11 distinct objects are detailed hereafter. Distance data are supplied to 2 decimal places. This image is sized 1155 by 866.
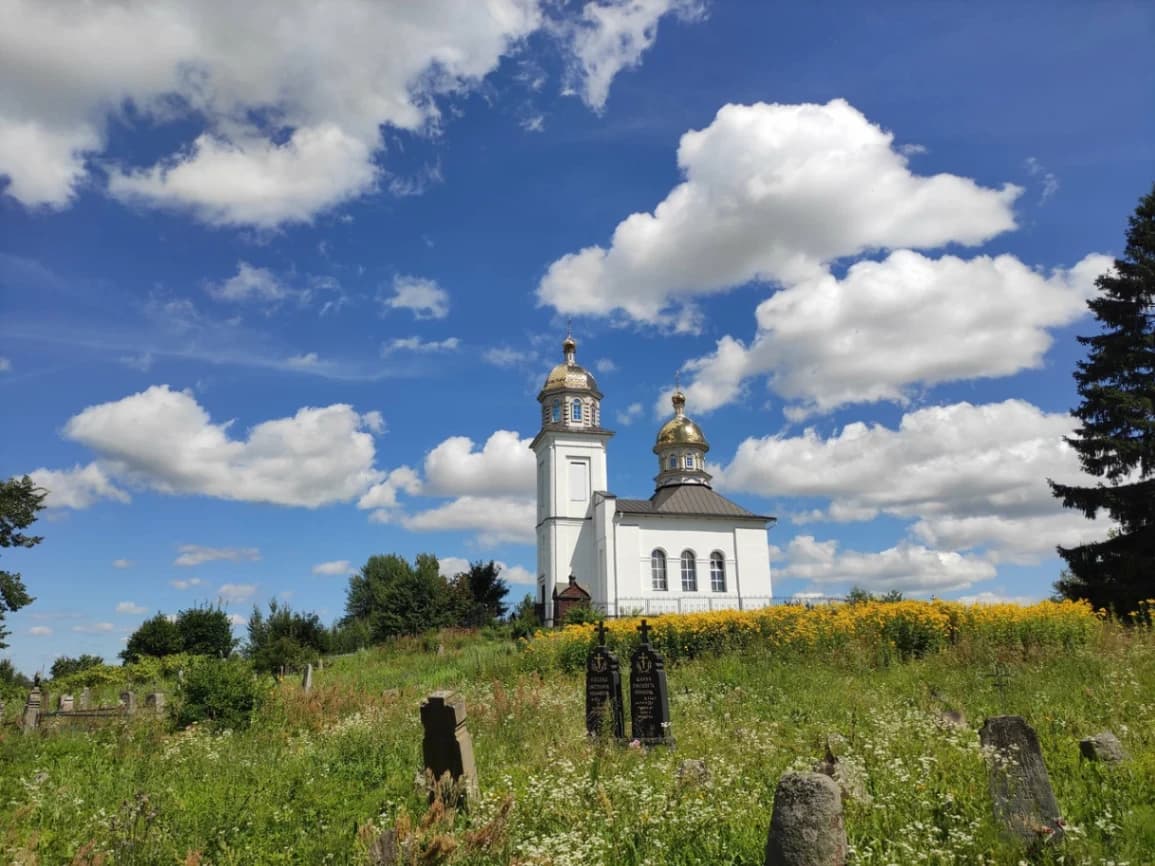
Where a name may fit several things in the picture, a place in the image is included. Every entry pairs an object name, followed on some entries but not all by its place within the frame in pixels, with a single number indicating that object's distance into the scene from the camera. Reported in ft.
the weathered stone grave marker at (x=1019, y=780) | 16.72
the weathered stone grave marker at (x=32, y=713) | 47.05
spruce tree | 72.28
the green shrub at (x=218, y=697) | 40.60
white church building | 122.21
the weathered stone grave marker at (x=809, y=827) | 14.52
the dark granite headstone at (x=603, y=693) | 33.07
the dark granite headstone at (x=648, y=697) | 32.42
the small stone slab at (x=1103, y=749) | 21.39
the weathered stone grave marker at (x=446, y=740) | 23.52
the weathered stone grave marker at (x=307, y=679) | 57.47
